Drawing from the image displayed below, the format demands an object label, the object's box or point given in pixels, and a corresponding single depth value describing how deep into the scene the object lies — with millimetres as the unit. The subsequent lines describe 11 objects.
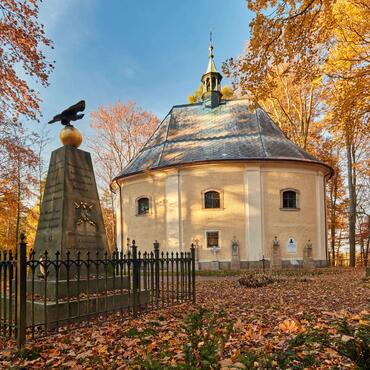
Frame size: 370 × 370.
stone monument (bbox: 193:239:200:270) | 19234
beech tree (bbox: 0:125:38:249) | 14914
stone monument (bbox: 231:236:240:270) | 18528
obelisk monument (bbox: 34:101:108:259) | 6520
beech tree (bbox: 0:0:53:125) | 9727
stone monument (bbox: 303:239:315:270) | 18734
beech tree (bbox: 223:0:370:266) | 8297
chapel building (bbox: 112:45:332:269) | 19094
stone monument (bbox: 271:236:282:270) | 18406
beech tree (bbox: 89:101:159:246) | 32781
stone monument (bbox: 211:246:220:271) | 18609
